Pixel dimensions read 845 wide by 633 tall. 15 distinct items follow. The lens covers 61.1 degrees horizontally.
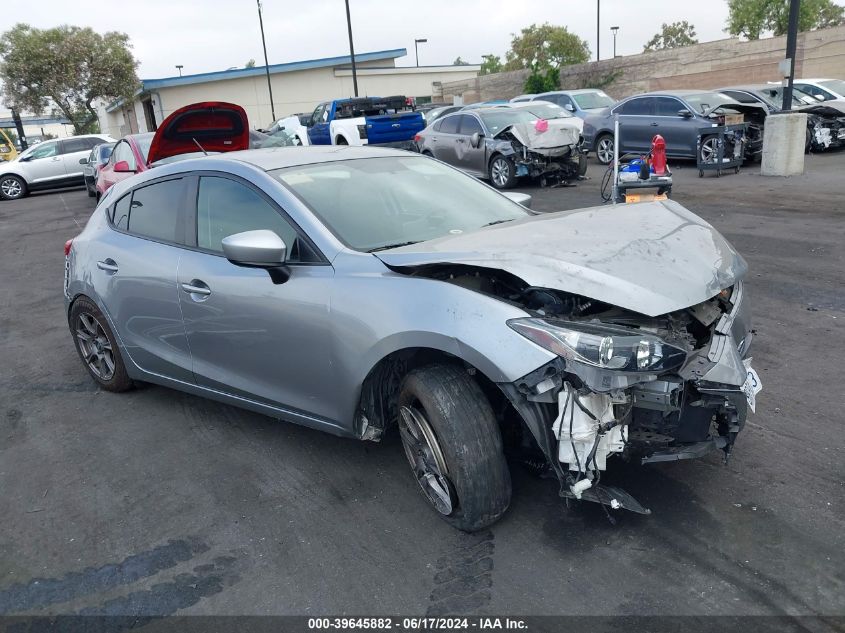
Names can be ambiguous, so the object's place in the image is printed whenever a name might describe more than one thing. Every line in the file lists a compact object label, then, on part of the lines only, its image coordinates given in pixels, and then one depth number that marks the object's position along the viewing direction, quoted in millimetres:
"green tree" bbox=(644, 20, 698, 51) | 87312
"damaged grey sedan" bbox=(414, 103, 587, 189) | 14281
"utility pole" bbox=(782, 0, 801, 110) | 13219
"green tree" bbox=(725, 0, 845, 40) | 49188
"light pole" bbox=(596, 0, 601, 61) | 48438
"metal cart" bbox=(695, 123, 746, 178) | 14062
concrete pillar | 13141
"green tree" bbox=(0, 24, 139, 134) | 41500
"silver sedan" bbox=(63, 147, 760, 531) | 2818
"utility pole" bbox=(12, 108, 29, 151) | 42544
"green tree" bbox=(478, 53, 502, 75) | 83312
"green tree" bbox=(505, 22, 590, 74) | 62719
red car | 6727
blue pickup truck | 18406
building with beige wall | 48312
